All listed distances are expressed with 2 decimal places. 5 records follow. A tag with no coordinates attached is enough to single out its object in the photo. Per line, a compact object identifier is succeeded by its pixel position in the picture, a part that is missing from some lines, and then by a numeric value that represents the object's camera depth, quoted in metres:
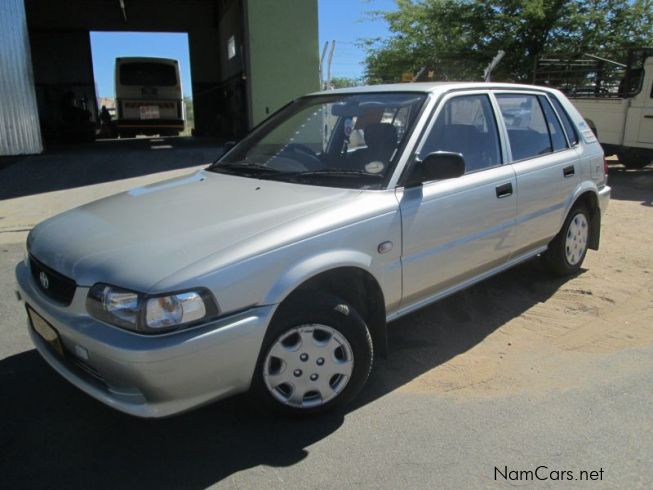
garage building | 12.27
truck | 10.77
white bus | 18.62
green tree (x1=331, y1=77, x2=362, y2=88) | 28.97
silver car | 2.40
